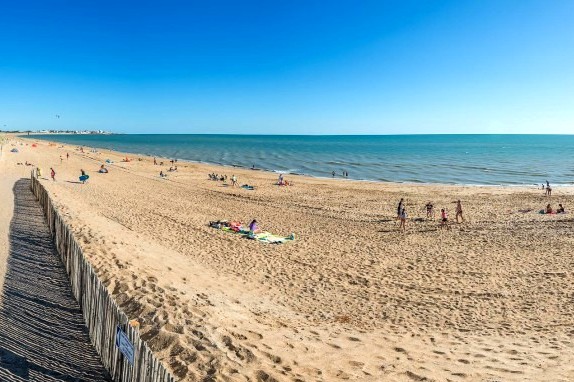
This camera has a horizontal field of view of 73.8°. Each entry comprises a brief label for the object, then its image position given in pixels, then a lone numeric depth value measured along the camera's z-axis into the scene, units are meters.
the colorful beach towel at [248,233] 16.91
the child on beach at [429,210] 23.45
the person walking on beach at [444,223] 21.00
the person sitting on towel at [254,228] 17.72
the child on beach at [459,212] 21.94
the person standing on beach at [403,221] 20.52
